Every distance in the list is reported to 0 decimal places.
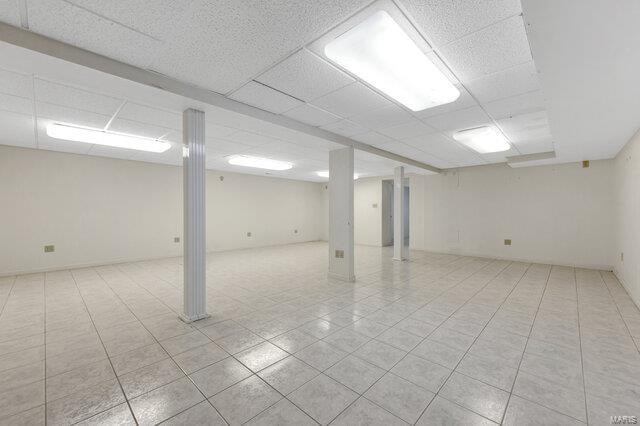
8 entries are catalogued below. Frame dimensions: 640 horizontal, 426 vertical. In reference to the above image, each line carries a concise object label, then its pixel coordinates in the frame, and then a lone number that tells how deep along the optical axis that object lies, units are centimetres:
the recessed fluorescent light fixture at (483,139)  407
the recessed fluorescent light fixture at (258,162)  622
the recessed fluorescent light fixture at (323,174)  822
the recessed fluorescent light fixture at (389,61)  183
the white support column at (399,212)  679
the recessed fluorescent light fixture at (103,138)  405
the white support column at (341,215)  472
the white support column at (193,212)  300
